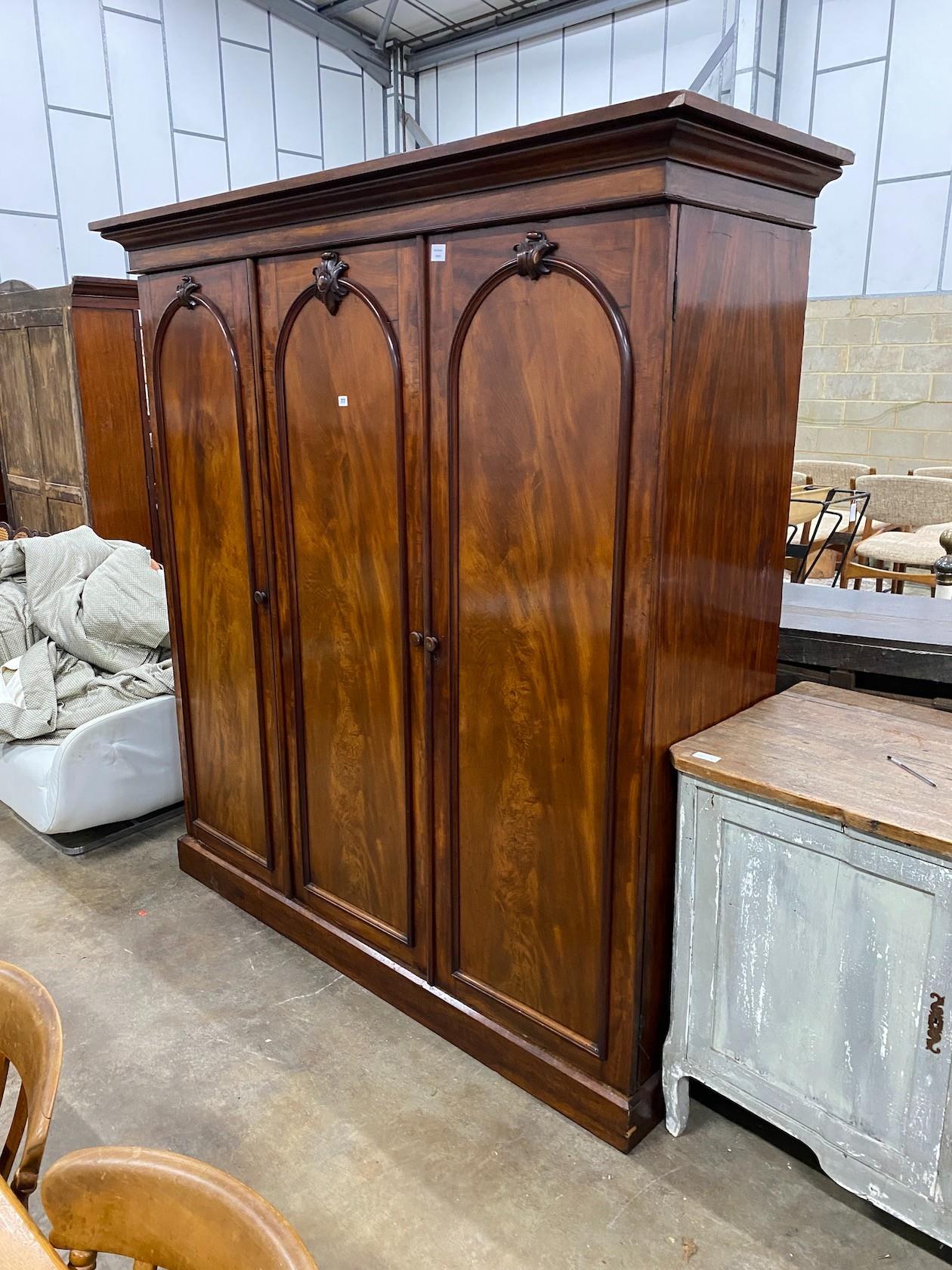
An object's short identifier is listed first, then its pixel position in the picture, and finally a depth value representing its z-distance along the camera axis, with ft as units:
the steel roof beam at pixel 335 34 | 24.27
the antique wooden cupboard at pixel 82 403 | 17.03
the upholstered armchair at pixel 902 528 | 14.83
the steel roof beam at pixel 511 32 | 23.04
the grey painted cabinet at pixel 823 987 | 5.13
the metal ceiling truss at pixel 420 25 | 23.91
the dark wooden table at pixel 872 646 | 7.12
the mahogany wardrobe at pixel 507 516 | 5.47
